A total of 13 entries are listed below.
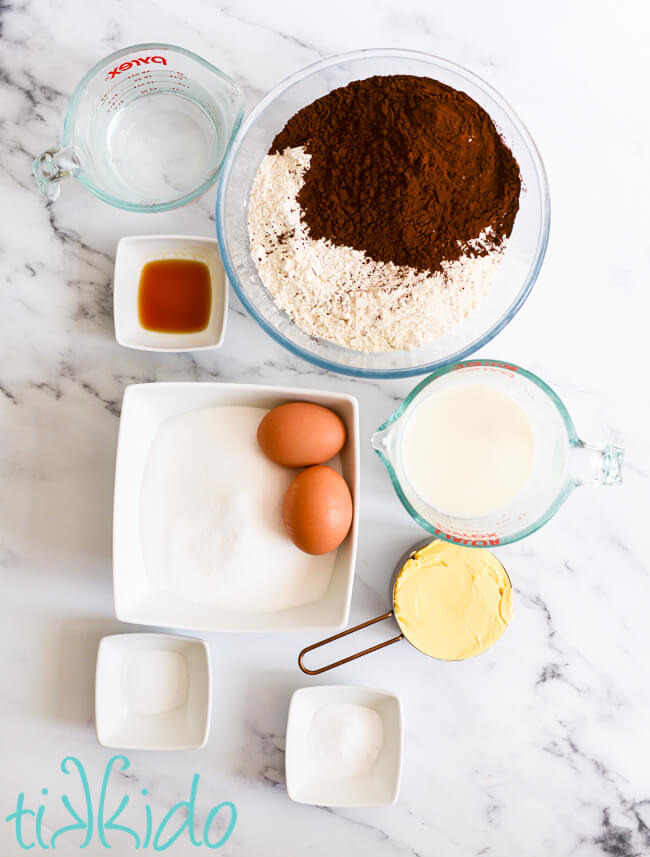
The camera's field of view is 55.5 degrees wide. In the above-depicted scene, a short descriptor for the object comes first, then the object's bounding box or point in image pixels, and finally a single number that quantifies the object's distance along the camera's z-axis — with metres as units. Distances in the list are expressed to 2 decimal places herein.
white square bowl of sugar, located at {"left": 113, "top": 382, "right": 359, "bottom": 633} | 1.07
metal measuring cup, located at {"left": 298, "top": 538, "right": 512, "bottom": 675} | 1.15
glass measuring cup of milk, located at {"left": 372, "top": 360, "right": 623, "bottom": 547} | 1.04
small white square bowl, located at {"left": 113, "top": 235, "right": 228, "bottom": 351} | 1.13
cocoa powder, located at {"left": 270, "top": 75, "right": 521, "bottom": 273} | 0.96
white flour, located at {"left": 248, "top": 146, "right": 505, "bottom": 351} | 1.01
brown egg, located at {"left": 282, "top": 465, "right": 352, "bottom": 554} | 1.01
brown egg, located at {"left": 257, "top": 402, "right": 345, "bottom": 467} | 1.04
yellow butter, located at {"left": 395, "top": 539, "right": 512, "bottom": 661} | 1.14
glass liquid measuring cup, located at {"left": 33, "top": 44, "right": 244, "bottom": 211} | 1.09
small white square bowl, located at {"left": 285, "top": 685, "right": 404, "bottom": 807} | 1.14
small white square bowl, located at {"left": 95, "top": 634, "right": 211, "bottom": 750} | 1.15
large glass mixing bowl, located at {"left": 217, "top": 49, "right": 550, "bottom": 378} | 1.06
